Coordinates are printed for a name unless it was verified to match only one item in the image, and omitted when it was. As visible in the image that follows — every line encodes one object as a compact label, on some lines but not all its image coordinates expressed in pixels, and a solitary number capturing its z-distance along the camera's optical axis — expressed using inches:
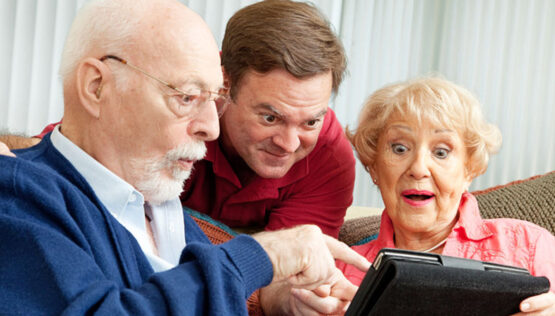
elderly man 41.8
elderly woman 69.9
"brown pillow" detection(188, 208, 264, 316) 74.8
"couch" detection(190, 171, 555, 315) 76.0
